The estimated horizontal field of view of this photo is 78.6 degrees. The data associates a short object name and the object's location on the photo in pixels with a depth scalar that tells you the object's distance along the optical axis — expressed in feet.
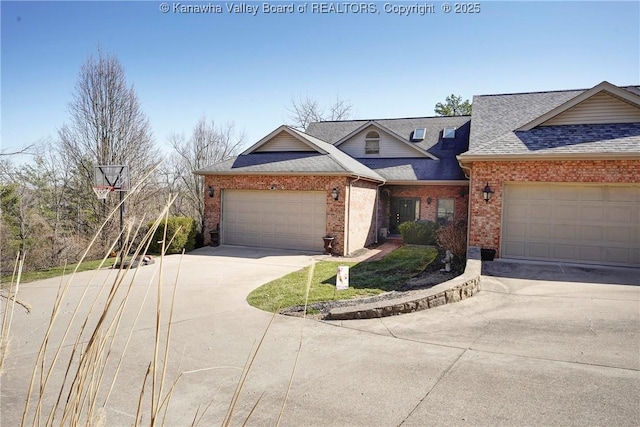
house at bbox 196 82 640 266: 35.22
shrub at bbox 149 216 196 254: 45.21
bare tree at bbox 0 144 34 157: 44.76
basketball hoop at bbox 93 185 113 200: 39.24
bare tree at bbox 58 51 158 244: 63.41
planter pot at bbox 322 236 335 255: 46.52
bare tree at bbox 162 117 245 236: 97.12
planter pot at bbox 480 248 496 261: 37.31
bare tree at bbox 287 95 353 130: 121.39
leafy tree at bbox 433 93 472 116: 127.13
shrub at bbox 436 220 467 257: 41.27
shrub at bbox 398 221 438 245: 57.06
